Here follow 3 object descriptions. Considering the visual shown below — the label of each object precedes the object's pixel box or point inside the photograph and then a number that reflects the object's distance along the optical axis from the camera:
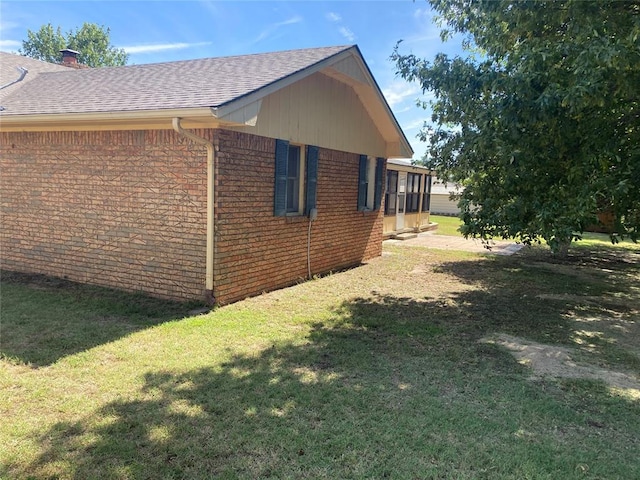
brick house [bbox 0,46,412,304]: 6.27
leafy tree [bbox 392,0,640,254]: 4.50
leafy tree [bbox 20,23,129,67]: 33.47
